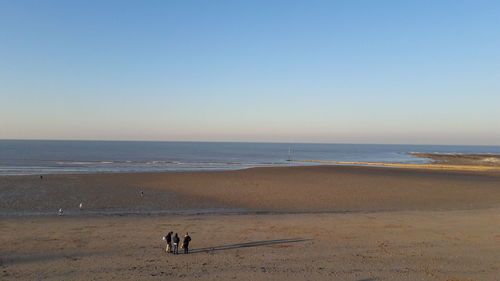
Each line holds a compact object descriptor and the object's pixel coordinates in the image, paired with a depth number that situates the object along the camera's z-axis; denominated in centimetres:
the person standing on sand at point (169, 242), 1515
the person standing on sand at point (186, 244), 1498
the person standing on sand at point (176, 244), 1477
